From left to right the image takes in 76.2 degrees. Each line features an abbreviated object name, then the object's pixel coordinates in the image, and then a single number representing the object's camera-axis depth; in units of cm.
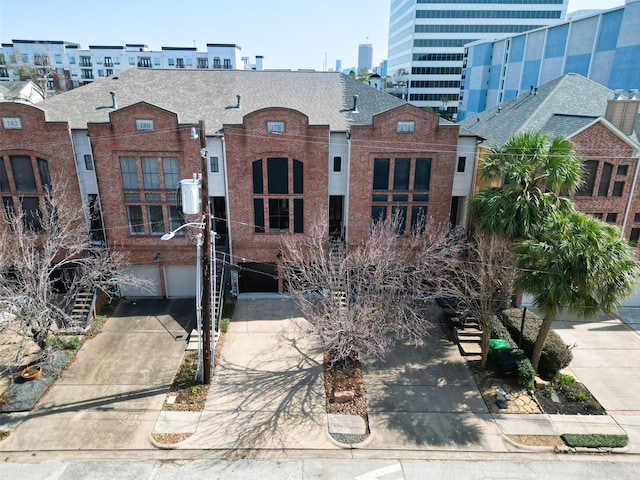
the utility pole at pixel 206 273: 1433
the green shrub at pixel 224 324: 2087
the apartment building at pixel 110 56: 10069
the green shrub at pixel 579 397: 1598
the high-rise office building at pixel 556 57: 4531
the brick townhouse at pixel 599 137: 2134
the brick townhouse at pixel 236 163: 2138
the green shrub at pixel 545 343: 1704
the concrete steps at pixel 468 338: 1908
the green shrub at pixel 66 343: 1856
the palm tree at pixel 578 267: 1436
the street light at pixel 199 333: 1592
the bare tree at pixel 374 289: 1596
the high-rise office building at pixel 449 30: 8738
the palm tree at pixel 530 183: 1709
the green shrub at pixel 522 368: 1645
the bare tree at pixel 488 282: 1709
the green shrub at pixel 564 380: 1688
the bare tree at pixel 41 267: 1617
